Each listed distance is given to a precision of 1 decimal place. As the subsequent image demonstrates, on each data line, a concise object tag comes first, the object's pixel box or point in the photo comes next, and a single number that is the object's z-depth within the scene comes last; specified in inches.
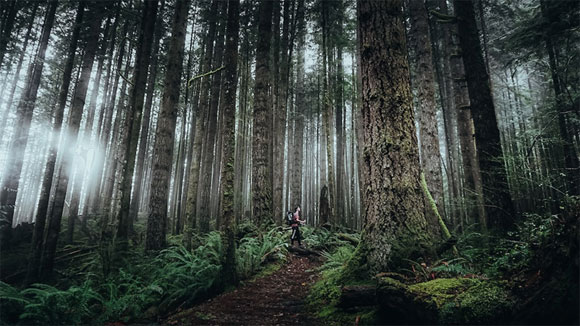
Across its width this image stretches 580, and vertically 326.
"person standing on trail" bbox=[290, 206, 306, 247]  395.5
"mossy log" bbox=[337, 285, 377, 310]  115.5
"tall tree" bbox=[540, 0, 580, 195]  269.3
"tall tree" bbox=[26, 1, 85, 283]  299.6
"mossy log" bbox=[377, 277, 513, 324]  76.7
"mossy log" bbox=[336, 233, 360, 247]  313.6
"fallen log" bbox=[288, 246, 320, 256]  352.8
